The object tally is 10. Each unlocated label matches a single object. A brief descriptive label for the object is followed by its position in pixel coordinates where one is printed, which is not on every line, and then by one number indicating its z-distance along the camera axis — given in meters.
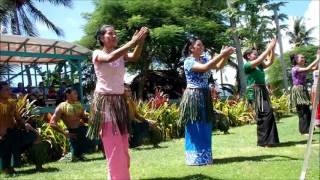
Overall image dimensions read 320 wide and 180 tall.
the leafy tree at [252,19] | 19.44
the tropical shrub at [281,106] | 18.35
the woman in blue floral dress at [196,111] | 6.67
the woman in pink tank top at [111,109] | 4.90
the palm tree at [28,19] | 25.85
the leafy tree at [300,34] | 64.19
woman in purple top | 9.95
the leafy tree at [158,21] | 25.78
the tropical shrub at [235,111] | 16.17
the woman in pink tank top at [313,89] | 10.05
